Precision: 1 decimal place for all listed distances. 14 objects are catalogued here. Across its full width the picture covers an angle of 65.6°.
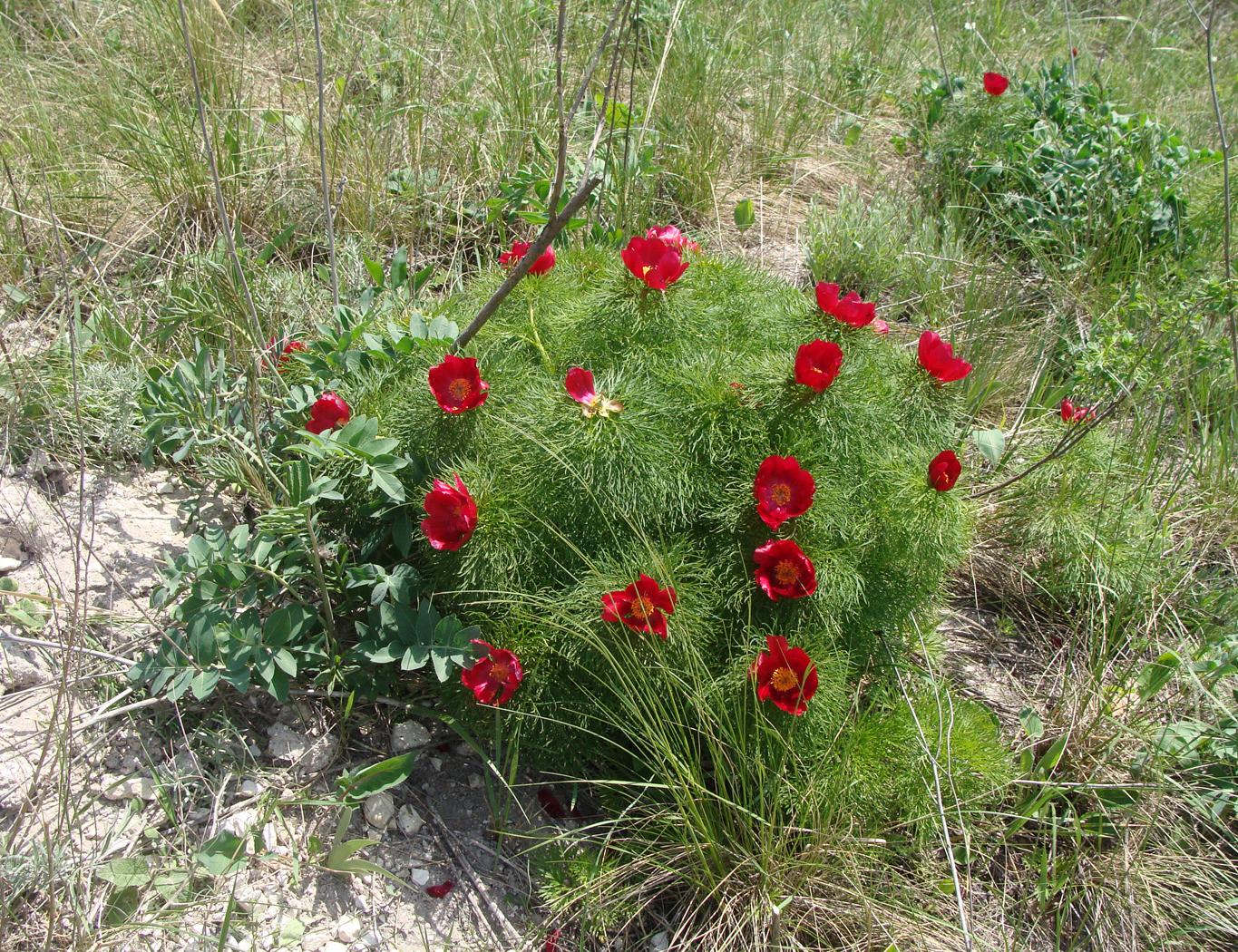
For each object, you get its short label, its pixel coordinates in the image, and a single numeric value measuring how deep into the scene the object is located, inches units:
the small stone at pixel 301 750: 72.0
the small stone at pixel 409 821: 70.9
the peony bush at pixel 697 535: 65.3
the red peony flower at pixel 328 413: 71.2
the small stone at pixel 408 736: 74.2
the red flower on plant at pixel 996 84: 126.6
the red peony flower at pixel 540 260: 81.2
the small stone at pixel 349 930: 64.5
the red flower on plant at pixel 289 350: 82.9
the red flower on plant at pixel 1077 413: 88.1
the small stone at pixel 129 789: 67.4
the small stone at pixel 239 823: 67.0
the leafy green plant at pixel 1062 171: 118.5
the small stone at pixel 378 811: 70.5
